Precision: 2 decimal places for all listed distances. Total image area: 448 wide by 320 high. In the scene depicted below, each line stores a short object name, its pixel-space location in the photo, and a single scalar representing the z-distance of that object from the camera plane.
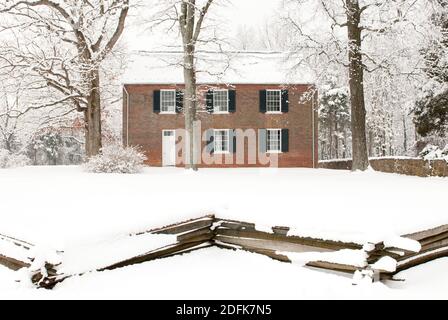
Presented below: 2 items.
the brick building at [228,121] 25.73
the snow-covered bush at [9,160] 28.02
